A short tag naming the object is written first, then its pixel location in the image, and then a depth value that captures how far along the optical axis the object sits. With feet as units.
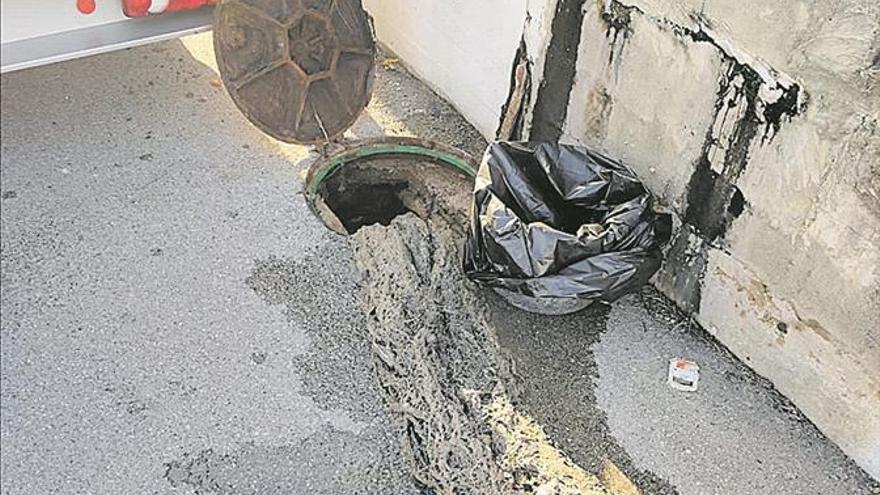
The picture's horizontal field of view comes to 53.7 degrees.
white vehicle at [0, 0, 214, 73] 7.13
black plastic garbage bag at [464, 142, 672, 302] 7.50
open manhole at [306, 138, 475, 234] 9.48
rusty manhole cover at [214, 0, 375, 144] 9.00
